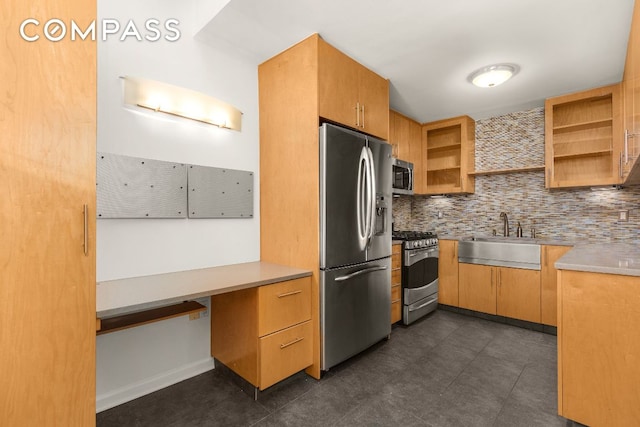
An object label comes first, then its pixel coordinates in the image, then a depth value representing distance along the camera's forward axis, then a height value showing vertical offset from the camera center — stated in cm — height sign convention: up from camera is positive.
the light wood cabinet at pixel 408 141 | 374 +95
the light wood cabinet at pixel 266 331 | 191 -82
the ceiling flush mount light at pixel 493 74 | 262 +125
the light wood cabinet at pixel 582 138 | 306 +82
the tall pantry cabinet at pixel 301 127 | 218 +70
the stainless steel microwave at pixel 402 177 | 354 +44
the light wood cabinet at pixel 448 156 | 398 +82
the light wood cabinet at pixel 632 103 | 169 +72
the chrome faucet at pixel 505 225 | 380 -18
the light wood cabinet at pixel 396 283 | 314 -77
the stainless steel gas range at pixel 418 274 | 324 -72
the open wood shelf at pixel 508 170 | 355 +52
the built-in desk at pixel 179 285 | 138 -42
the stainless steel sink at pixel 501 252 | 319 -46
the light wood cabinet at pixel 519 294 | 316 -91
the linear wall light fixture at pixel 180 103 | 194 +81
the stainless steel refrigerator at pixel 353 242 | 217 -24
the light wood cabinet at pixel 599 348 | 146 -73
